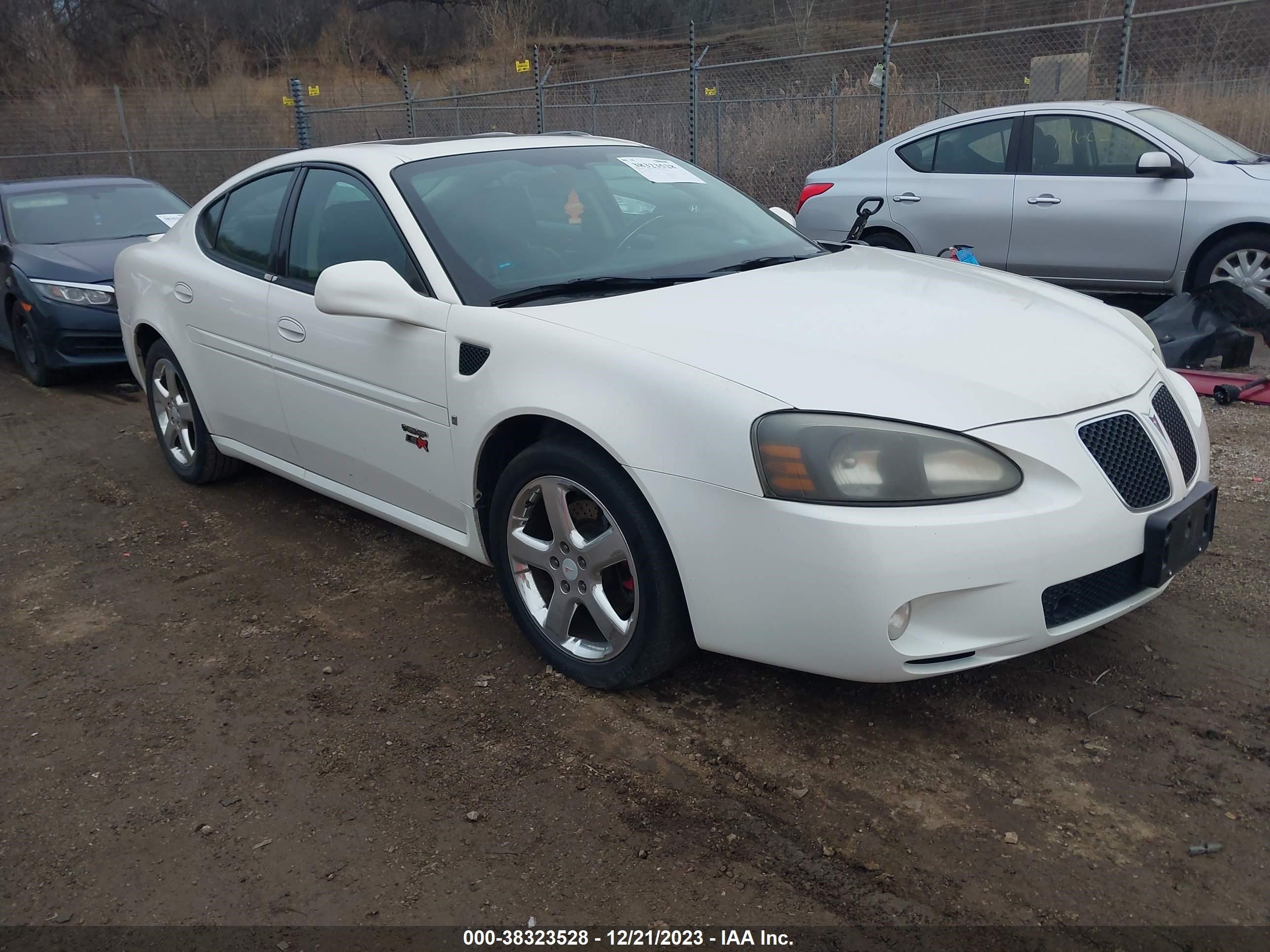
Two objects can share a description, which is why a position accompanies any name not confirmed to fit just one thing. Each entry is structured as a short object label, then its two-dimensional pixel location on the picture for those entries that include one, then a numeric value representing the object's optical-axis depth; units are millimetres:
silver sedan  6754
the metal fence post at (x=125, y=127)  19859
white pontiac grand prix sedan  2459
